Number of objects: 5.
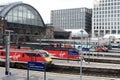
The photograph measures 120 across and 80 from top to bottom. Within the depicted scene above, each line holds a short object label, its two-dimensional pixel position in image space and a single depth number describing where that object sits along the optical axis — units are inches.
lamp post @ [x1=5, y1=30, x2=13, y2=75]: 928.3
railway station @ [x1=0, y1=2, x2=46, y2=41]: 3250.5
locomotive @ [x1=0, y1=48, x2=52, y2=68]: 1592.0
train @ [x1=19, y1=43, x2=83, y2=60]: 1957.9
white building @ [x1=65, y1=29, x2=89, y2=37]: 5642.7
